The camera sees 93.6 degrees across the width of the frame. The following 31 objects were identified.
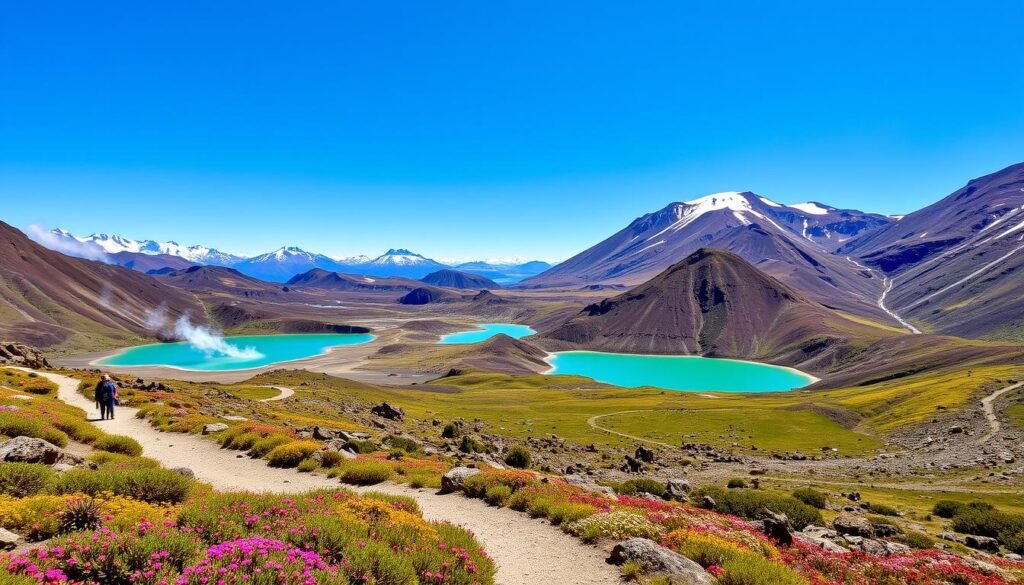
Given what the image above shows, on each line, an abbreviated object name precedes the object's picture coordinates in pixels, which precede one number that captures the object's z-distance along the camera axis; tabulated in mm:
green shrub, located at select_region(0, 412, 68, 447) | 19200
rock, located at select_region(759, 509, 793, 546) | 16078
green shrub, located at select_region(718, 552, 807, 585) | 10234
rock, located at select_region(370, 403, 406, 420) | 68000
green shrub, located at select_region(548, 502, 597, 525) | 15039
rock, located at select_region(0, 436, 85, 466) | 14547
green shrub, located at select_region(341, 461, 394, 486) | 20438
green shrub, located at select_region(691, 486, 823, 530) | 25922
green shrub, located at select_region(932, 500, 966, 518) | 31409
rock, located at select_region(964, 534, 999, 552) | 24438
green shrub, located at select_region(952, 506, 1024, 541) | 26297
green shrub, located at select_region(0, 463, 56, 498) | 11027
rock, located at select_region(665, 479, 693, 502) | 29000
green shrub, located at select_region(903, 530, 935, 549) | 22917
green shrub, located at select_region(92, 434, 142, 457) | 21469
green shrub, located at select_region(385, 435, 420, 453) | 33269
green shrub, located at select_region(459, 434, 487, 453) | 41097
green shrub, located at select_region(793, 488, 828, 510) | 32528
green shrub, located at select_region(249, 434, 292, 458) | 23797
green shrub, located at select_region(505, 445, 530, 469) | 36406
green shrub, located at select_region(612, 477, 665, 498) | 29370
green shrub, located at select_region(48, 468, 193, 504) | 11484
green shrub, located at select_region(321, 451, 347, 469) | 22141
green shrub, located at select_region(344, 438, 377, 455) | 27542
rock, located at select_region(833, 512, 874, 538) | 22625
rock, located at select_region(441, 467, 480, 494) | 19502
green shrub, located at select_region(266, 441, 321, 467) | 22234
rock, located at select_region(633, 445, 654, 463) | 55009
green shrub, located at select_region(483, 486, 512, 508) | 17703
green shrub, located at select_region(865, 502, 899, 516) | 32094
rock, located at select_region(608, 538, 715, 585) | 10681
